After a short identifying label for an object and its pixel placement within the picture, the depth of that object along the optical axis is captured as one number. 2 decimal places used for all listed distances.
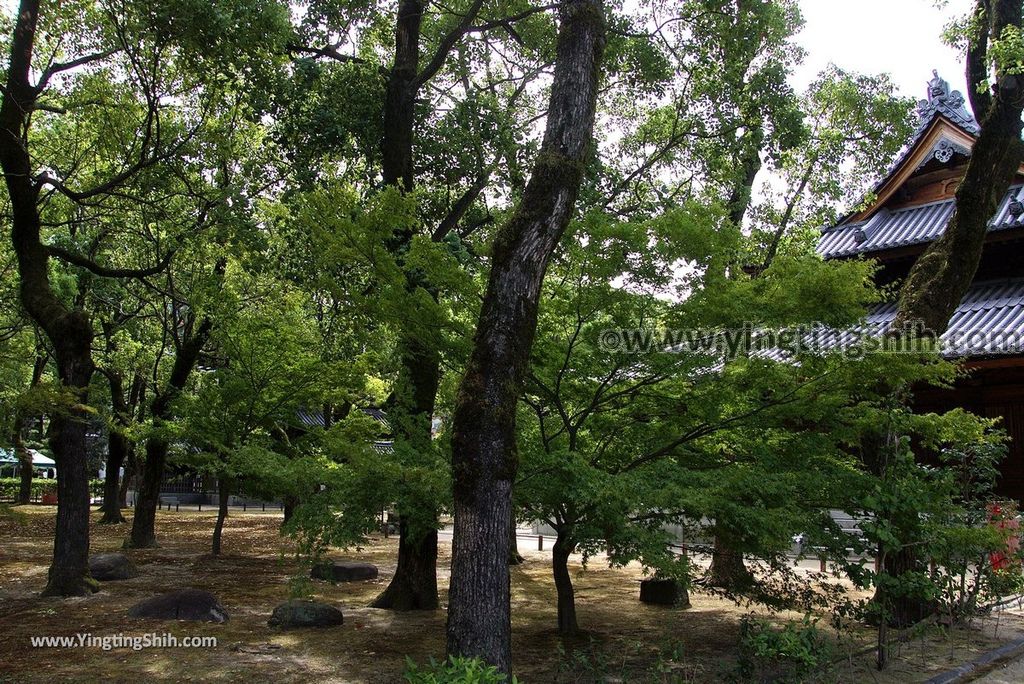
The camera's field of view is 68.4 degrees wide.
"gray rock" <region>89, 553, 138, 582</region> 14.71
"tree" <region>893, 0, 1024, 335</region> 10.67
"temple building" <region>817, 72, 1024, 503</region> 13.87
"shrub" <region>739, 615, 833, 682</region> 6.22
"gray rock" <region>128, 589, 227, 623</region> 10.95
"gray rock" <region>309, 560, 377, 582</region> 15.67
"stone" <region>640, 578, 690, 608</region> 13.42
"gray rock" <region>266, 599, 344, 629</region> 10.69
